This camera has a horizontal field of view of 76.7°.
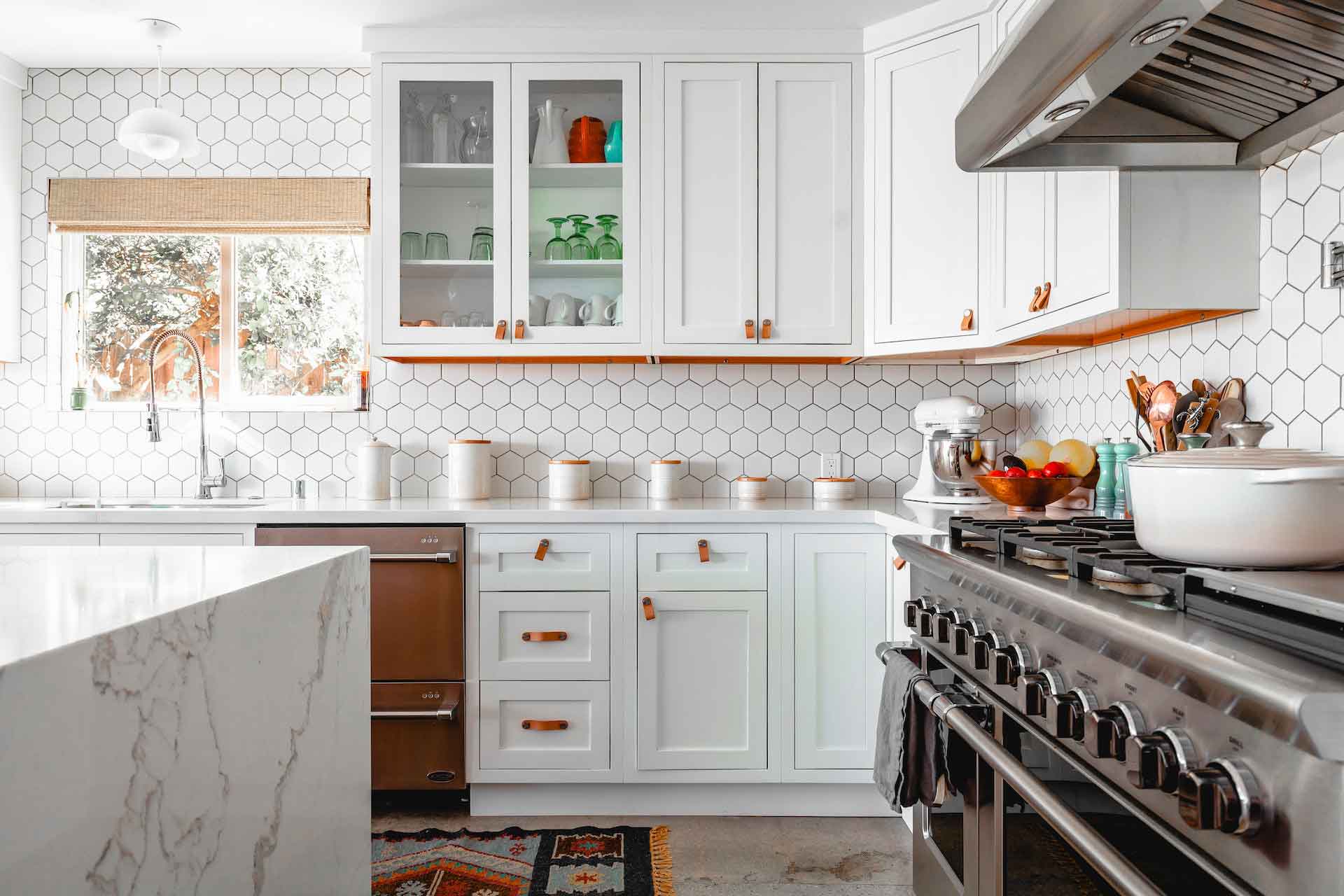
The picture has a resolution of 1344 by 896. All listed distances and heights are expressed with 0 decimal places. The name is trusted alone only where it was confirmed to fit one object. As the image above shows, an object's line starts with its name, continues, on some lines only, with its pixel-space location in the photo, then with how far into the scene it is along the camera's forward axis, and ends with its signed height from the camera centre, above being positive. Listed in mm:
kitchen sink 2816 -198
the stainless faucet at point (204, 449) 2865 +54
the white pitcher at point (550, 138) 2725 +998
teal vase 2705 +974
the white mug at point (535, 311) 2717 +442
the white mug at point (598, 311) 2711 +442
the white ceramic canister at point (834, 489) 2785 -122
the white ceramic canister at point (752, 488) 2822 -124
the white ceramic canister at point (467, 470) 2846 -74
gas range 665 -242
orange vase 2723 +992
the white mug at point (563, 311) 2725 +442
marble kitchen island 637 -267
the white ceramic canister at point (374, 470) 2799 -76
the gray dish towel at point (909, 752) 1512 -549
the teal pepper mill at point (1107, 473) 2057 -48
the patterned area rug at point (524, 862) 2072 -1068
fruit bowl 1989 -89
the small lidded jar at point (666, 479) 2875 -100
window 3090 +491
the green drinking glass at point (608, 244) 2715 +658
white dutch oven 901 -59
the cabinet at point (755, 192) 2664 +809
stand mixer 2555 +4
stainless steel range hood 1027 +551
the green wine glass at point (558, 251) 2744 +641
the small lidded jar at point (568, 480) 2812 -103
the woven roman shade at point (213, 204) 3004 +855
